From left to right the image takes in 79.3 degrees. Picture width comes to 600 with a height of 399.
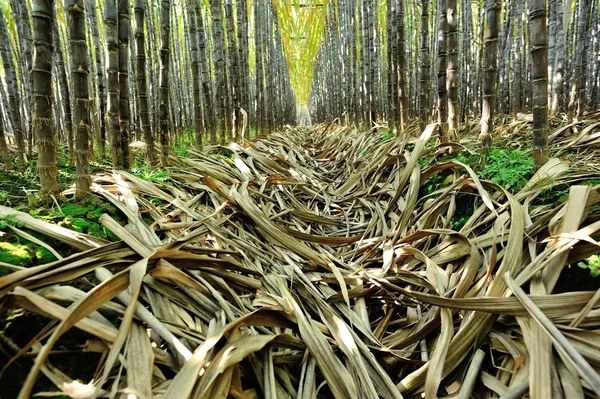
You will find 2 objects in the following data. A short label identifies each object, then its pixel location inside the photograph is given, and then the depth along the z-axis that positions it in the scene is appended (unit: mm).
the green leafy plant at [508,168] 1930
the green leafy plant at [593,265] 1093
